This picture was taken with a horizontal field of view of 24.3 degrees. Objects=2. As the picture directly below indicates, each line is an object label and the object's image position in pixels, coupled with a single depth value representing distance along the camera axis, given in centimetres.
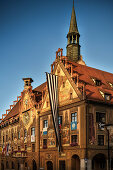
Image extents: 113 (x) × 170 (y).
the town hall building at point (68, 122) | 3847
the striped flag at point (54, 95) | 4244
